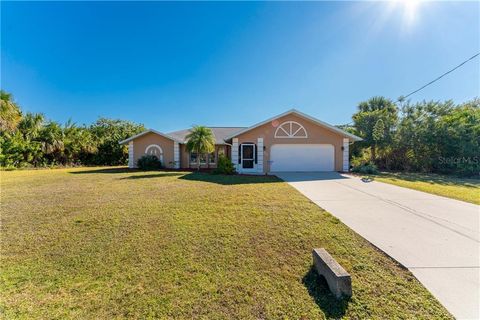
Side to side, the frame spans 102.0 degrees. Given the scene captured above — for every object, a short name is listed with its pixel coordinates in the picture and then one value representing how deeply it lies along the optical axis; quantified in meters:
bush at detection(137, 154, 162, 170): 16.69
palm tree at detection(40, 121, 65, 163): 19.08
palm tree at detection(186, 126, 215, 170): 14.24
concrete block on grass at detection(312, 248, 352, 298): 2.42
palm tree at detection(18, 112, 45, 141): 18.19
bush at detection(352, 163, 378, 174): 13.98
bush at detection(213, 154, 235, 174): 13.60
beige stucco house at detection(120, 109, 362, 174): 14.10
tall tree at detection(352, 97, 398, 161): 17.05
